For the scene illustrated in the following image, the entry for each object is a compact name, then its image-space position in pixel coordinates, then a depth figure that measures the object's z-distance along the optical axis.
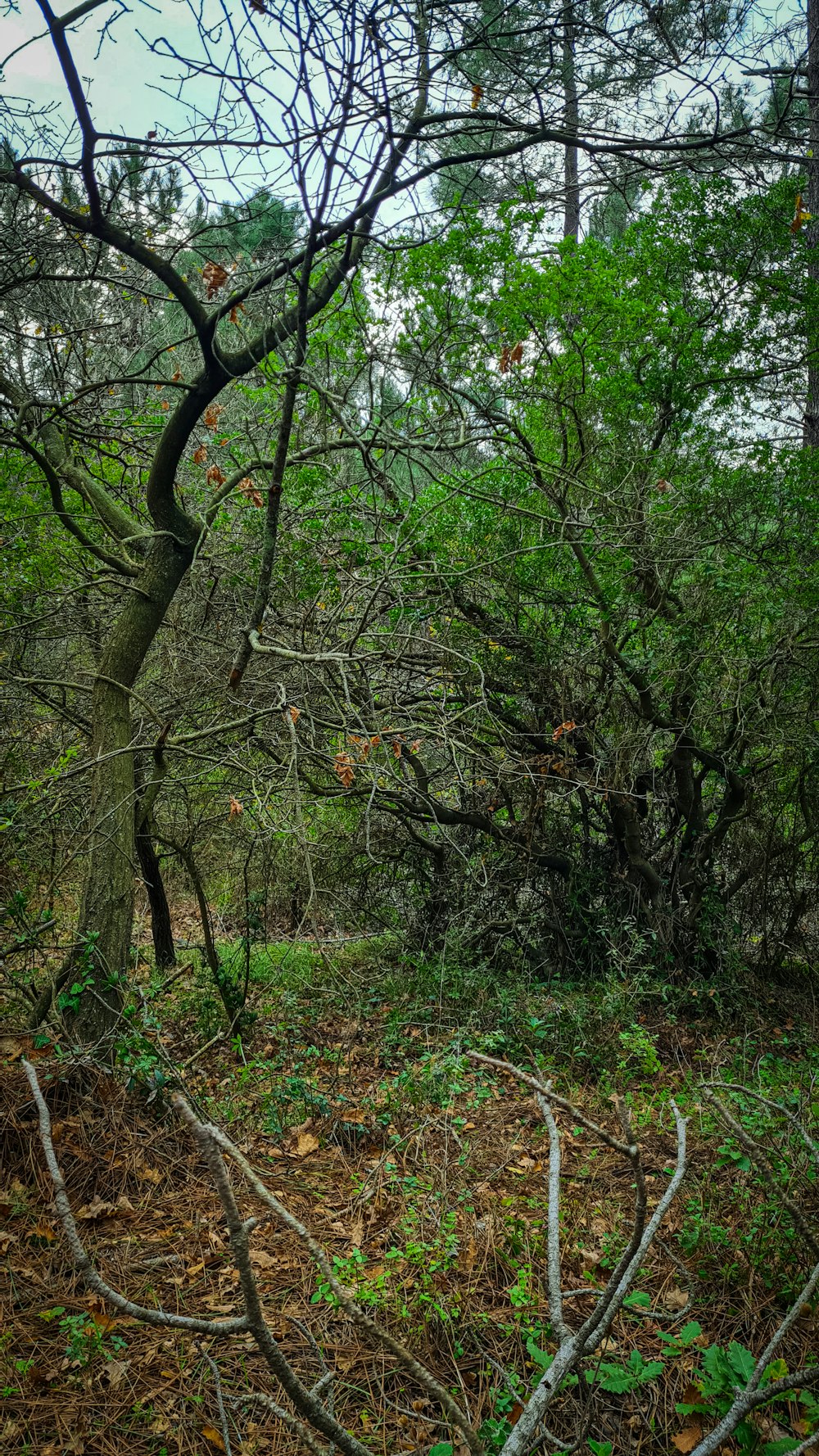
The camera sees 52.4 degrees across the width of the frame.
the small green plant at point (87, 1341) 2.74
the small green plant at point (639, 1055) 4.35
